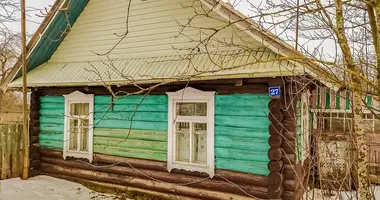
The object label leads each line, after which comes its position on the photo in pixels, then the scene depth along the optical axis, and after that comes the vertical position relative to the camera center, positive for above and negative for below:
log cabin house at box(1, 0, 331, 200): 6.14 -0.10
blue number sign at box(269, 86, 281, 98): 5.82 +0.25
